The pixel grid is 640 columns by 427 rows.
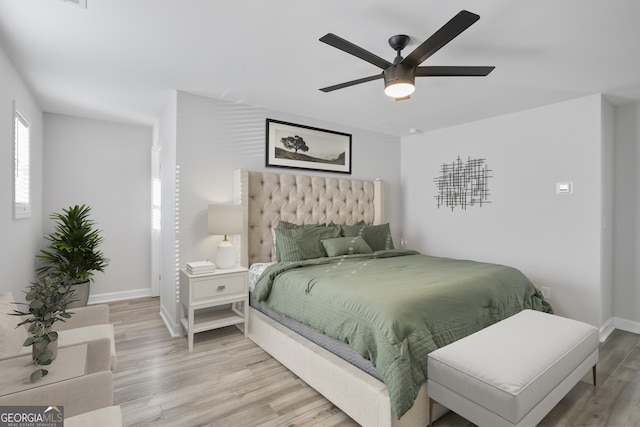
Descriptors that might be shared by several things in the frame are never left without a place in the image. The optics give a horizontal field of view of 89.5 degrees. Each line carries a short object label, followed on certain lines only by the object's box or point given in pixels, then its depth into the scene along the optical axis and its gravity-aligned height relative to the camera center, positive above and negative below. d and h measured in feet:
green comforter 5.72 -2.01
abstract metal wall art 13.39 +1.26
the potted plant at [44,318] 4.48 -1.53
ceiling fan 5.67 +2.98
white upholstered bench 5.07 -2.72
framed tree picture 12.35 +2.63
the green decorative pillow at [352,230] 12.41 -0.70
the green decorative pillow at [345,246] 11.11 -1.21
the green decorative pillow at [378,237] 12.74 -0.98
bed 5.76 -1.90
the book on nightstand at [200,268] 9.40 -1.66
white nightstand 9.26 -2.53
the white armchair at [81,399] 3.75 -2.34
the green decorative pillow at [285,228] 10.58 -0.57
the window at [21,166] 8.66 +1.33
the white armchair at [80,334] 4.91 -2.27
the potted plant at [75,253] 11.48 -1.54
